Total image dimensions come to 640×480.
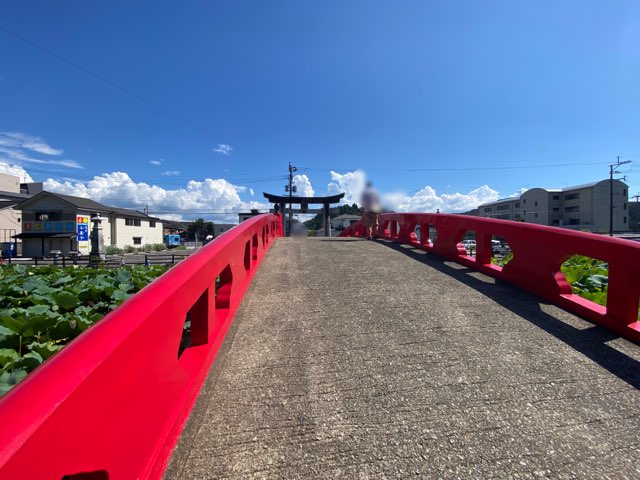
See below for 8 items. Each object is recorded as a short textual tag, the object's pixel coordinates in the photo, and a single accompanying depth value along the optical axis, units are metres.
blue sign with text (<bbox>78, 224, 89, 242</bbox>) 32.48
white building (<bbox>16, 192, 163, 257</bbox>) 37.06
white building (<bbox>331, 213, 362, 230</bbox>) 57.44
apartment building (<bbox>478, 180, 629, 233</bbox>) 53.53
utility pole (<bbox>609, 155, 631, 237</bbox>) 40.00
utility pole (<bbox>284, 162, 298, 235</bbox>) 47.76
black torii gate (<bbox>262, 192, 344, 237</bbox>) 26.94
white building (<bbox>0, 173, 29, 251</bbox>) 41.03
